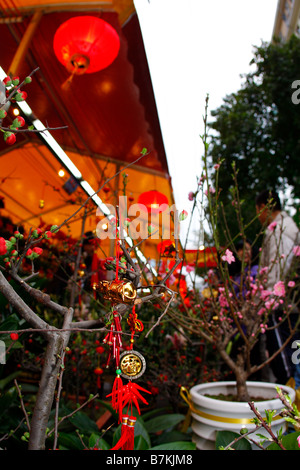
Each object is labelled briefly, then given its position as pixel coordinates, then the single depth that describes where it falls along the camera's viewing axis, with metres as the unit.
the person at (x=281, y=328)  2.24
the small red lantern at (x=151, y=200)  2.86
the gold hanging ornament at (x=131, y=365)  0.80
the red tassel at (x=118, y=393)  0.77
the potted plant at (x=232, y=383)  1.23
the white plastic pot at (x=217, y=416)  1.22
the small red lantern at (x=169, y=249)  1.07
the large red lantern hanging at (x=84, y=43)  2.30
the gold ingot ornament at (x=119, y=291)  0.70
